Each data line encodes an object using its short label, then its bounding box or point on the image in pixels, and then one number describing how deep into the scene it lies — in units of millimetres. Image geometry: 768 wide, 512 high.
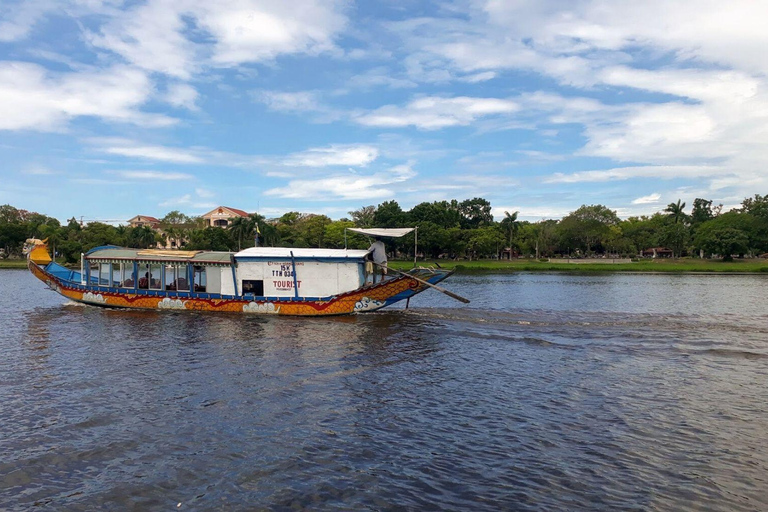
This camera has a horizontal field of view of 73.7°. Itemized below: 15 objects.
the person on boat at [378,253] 28442
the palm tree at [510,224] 101438
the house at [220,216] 145875
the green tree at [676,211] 113750
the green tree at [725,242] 86875
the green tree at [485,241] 96125
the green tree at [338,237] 94862
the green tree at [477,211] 118562
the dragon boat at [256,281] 28344
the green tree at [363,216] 115938
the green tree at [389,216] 102812
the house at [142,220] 158562
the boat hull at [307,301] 28172
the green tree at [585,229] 104000
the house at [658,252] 123206
